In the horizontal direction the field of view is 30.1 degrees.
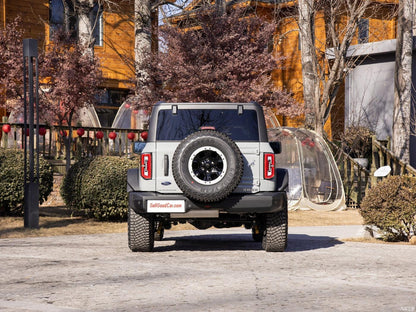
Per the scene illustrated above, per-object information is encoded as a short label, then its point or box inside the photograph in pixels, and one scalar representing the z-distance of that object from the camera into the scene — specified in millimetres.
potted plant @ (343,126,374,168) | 25250
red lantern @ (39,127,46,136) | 21547
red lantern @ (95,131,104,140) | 23414
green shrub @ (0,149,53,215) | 16562
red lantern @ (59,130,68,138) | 22734
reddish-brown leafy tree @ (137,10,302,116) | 23328
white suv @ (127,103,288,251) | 10383
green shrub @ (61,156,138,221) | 16734
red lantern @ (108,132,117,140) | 23986
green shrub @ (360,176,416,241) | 13172
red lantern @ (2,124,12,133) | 21688
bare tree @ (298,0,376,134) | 21438
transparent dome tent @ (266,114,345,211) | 21891
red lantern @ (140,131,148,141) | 24866
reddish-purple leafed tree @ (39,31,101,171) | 21156
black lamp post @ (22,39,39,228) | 15062
